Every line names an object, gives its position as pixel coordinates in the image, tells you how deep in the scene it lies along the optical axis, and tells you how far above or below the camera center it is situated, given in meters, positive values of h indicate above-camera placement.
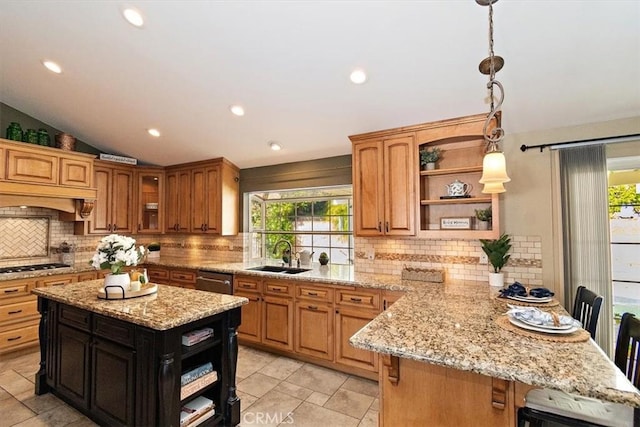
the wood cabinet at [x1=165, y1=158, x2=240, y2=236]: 4.33 +0.39
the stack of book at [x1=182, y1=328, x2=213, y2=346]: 1.96 -0.76
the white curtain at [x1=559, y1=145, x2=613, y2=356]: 2.45 -0.05
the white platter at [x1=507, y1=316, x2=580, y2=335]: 1.50 -0.56
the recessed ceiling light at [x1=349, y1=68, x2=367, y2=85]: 2.41 +1.21
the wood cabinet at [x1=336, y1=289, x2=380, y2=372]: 2.82 -0.94
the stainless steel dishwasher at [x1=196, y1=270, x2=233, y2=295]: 3.65 -0.73
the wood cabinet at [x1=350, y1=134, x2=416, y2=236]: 2.97 +0.39
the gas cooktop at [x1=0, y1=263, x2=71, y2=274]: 3.57 -0.55
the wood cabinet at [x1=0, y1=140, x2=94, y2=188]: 3.38 +0.73
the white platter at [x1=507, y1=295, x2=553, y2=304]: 2.14 -0.56
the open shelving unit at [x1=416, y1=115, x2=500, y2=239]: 2.73 +0.46
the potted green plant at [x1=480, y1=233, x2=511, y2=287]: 2.62 -0.29
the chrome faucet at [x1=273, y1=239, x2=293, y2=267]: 3.97 -0.34
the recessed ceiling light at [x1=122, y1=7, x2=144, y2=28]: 2.16 +1.54
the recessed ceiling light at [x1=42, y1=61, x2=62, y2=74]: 2.93 +1.58
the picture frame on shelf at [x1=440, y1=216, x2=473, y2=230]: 2.88 -0.01
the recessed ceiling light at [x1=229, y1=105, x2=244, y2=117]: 3.14 +1.22
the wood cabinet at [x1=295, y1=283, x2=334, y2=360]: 3.03 -1.03
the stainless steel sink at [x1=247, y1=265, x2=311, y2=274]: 3.78 -0.60
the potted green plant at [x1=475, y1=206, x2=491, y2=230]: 2.75 +0.05
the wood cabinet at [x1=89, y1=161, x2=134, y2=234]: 4.37 +0.37
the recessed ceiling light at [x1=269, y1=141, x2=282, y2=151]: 3.76 +0.99
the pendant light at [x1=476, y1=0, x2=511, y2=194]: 1.57 +0.36
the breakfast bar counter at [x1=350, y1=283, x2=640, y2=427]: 1.14 -0.59
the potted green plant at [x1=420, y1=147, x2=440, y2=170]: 2.95 +0.65
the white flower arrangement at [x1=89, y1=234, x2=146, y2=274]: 2.28 -0.24
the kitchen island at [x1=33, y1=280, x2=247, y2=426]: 1.81 -0.89
